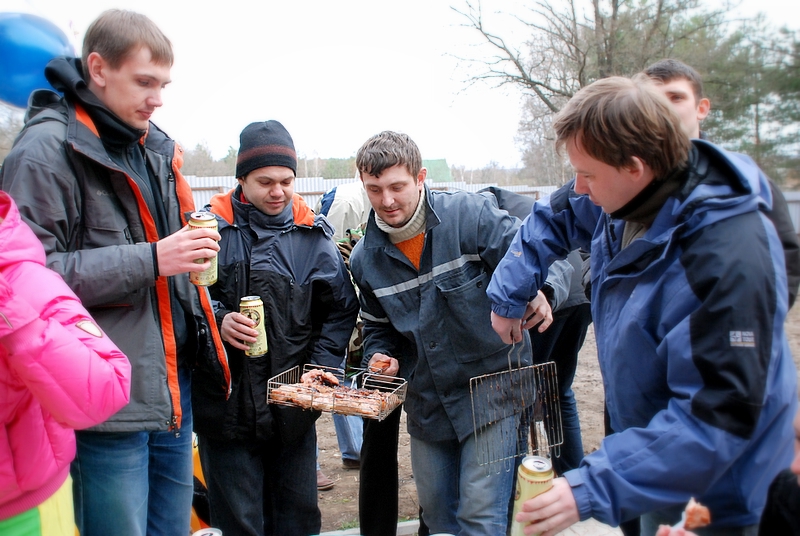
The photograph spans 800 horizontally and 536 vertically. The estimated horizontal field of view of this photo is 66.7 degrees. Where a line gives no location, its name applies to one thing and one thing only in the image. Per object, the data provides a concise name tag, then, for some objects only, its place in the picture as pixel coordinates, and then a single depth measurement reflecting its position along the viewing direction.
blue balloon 3.25
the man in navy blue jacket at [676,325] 1.35
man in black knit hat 2.76
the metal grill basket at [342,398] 2.38
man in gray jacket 1.99
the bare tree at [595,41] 16.06
